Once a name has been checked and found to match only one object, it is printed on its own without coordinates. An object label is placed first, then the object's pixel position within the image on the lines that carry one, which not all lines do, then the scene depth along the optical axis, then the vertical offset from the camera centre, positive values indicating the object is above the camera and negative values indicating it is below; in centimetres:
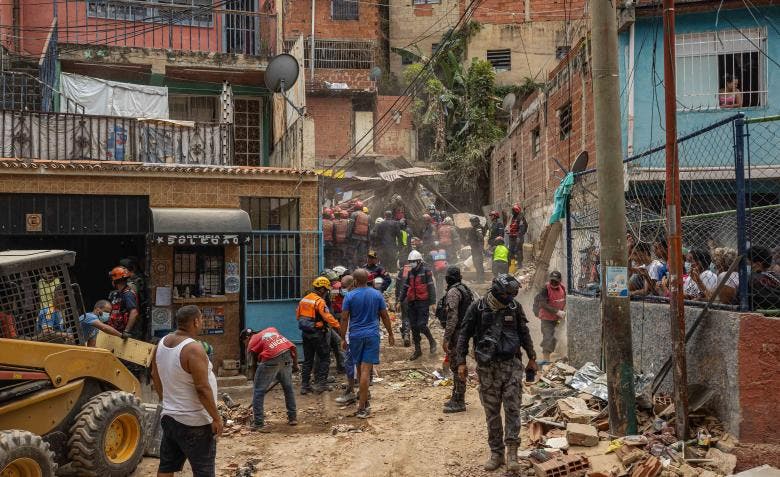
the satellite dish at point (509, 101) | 2720 +582
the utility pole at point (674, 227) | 637 +11
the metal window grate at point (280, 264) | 1238 -42
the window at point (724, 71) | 1384 +353
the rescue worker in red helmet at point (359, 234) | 1811 +21
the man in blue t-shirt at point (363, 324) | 897 -113
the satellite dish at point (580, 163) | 1170 +139
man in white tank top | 481 -112
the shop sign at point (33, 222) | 1103 +39
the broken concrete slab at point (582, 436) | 659 -197
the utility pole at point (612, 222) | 657 +18
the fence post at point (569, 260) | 1003 -31
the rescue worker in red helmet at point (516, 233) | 1997 +22
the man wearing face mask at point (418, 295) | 1177 -97
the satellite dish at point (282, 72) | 1341 +349
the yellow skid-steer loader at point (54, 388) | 571 -138
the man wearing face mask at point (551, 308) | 1112 -115
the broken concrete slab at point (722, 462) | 576 -198
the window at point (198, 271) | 1191 -49
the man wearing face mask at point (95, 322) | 862 -107
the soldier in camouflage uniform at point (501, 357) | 639 -115
